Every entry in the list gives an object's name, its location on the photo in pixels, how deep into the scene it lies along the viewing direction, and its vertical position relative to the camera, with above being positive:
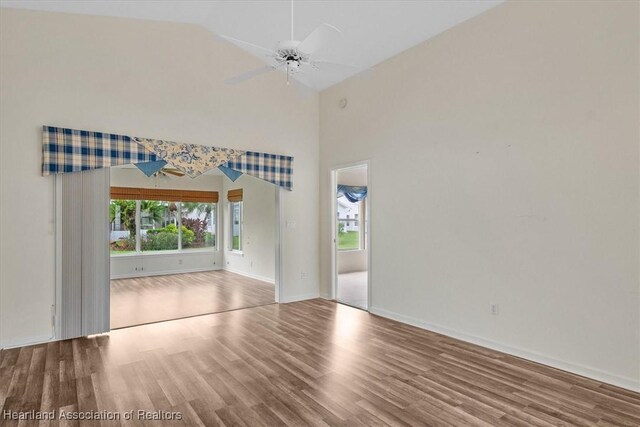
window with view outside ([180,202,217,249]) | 8.92 -0.14
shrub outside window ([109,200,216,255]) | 8.20 -0.17
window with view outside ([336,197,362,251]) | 8.95 -0.18
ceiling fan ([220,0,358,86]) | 2.34 +1.21
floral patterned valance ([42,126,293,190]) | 3.87 +0.81
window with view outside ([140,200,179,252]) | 8.41 -0.17
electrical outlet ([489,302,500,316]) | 3.66 -0.96
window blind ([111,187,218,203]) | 7.97 +0.58
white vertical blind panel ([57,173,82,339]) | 3.93 -0.42
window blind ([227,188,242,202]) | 8.45 +0.57
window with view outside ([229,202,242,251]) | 8.67 -0.14
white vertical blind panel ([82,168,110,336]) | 4.06 -0.38
